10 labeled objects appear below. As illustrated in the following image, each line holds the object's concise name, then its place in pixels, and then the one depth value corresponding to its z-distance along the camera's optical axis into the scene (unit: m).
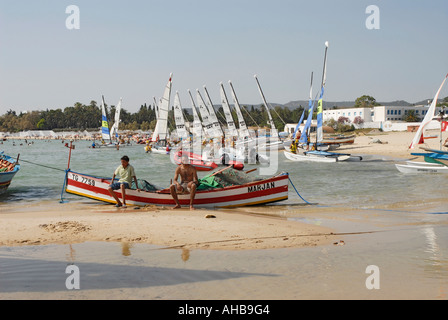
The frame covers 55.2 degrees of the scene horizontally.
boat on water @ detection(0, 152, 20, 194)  18.12
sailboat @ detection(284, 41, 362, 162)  31.97
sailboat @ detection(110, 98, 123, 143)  72.25
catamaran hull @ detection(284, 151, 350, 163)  33.72
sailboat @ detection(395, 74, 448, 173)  22.14
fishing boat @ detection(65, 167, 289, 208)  13.66
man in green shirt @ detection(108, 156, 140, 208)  13.59
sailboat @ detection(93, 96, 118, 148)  67.19
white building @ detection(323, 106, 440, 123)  105.25
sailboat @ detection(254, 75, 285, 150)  48.91
